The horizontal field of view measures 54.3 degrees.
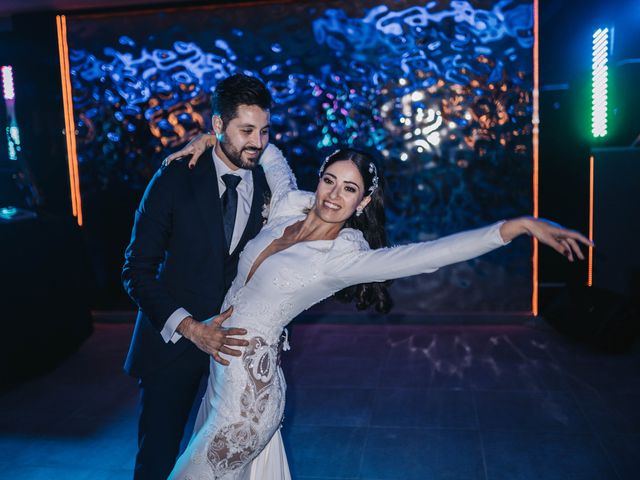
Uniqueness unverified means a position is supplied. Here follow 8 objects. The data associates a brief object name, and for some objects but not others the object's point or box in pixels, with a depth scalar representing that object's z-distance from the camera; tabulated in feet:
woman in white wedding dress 5.74
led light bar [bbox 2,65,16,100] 18.17
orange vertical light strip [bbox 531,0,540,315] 16.55
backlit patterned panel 16.93
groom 6.37
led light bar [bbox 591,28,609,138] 14.96
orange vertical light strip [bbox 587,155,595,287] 16.75
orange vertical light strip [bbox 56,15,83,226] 18.44
